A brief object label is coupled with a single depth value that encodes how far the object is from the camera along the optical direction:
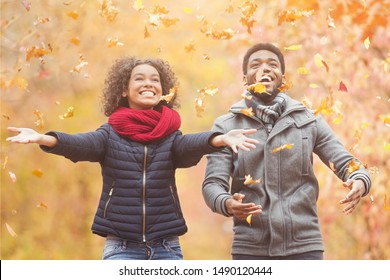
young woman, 6.86
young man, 7.01
